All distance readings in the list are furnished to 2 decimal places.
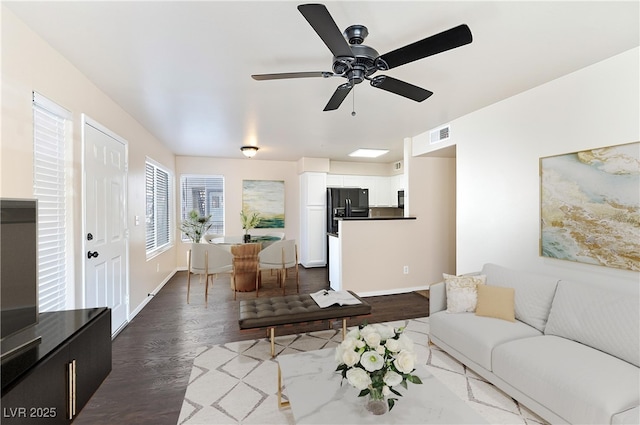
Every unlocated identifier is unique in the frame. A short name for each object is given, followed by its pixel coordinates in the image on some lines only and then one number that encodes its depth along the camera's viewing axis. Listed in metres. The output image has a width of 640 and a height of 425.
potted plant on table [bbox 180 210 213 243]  5.73
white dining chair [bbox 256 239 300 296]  4.54
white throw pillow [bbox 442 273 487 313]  2.69
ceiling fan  1.39
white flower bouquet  1.38
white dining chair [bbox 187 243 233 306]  4.18
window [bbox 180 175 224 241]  6.36
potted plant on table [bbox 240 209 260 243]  4.92
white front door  2.65
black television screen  1.30
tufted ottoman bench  2.55
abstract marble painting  2.18
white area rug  1.91
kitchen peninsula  4.45
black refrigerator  6.27
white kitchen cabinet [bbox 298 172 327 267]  6.51
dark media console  1.11
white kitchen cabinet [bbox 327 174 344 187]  6.73
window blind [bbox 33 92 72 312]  2.06
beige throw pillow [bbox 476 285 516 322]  2.50
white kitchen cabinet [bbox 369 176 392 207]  7.05
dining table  4.66
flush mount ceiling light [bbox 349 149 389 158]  5.68
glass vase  1.46
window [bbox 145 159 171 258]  4.74
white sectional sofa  1.57
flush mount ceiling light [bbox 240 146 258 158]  5.11
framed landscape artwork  6.65
